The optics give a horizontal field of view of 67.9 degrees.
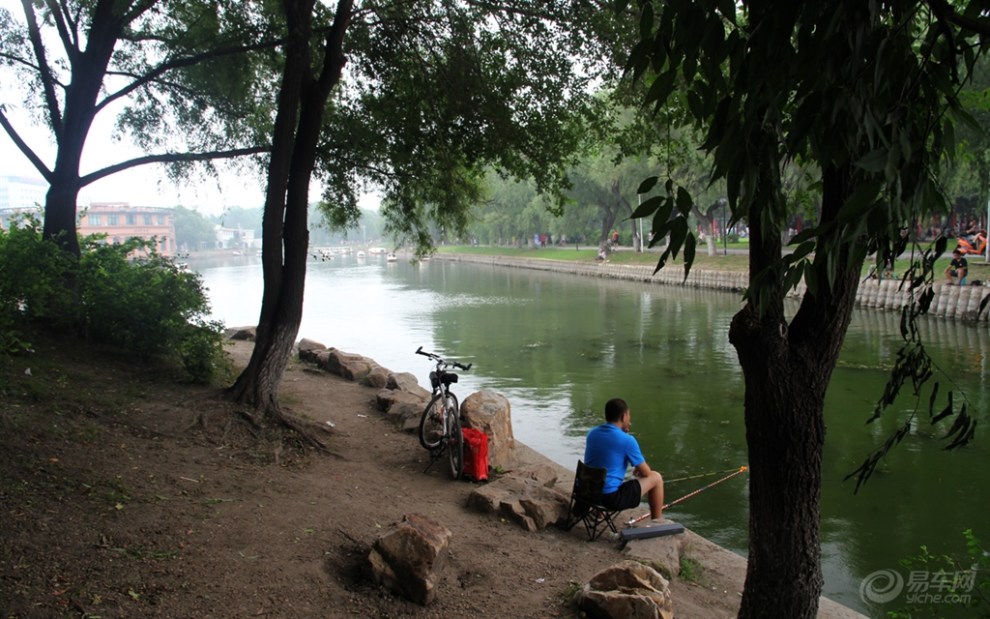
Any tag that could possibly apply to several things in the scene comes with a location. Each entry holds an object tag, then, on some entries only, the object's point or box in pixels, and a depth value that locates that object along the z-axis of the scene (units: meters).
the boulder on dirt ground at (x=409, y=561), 4.07
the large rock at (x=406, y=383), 10.62
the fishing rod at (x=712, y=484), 6.00
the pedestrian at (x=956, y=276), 19.34
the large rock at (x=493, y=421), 7.16
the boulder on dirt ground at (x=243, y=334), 15.30
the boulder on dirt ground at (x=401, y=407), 8.54
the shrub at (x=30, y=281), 7.50
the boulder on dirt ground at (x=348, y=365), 11.29
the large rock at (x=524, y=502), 5.70
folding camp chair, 5.41
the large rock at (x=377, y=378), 10.80
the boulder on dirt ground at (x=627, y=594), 3.87
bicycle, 6.85
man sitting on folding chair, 5.44
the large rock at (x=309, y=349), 12.73
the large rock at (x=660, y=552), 5.04
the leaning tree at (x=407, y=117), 7.55
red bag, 6.68
